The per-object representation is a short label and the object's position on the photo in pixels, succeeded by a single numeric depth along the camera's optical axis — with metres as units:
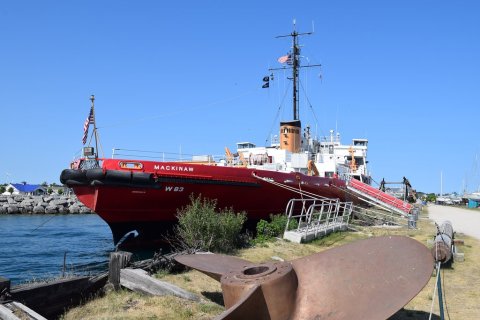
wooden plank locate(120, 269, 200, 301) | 6.75
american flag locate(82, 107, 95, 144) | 15.43
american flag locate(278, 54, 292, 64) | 28.67
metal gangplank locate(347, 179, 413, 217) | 22.23
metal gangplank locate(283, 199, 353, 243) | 12.56
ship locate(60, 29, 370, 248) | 14.23
